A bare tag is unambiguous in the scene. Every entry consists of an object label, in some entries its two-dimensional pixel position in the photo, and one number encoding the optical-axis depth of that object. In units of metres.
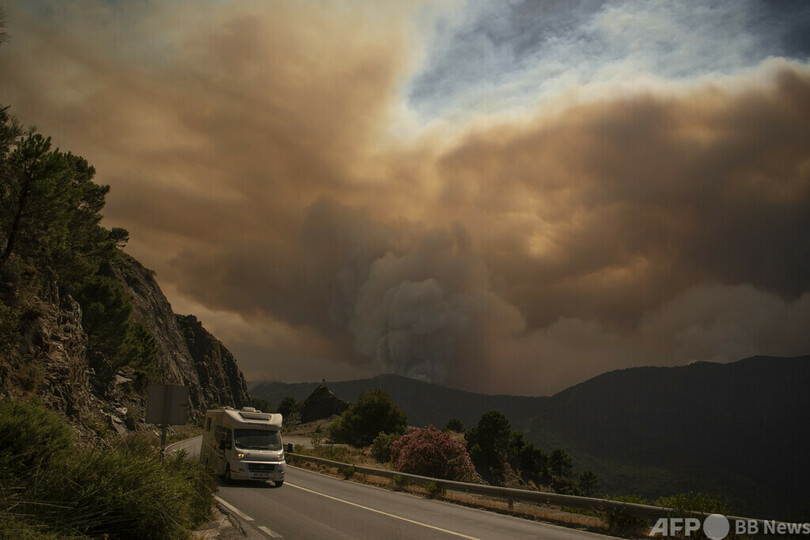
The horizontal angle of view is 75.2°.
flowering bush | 28.17
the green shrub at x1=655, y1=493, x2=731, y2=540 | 11.15
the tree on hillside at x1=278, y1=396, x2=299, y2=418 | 171.75
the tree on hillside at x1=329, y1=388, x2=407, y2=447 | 71.44
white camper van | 19.81
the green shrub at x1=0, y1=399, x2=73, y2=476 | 7.87
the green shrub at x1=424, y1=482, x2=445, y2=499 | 19.89
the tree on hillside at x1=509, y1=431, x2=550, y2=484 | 98.94
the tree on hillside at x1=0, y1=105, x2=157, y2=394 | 24.58
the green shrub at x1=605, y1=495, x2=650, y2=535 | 12.44
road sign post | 13.16
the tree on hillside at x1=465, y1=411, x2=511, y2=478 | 89.31
